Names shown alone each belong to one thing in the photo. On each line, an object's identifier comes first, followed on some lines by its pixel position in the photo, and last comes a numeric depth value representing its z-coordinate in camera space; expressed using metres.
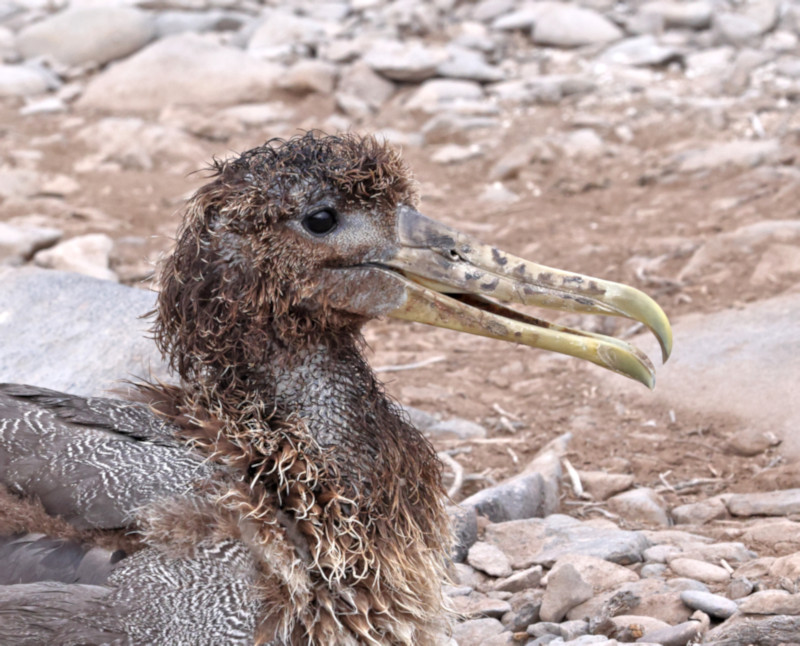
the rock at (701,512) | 8.85
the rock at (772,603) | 6.25
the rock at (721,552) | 7.70
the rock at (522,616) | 7.12
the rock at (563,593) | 7.04
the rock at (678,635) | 6.48
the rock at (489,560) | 7.86
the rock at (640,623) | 6.71
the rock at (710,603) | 6.76
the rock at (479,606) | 7.21
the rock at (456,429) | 10.68
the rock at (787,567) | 7.04
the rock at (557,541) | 7.85
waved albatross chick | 5.56
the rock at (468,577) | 7.84
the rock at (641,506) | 8.87
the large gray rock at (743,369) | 10.33
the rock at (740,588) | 7.00
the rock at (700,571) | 7.37
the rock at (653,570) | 7.57
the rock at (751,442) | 9.91
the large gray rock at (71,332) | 9.51
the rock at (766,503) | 8.56
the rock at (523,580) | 7.61
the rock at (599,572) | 7.48
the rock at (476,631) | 6.98
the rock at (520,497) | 8.72
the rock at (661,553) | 7.77
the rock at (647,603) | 6.98
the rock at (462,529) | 8.05
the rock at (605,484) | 9.41
